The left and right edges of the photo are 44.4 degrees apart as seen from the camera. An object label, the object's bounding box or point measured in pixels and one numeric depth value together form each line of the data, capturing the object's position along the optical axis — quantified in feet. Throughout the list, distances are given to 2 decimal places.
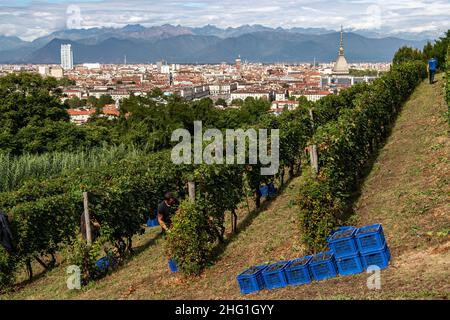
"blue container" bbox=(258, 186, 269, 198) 52.60
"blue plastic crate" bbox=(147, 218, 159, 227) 53.90
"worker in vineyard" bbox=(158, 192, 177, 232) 39.29
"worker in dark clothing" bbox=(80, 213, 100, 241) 40.37
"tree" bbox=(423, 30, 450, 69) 152.56
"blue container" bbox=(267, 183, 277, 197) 52.71
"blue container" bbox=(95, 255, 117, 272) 38.63
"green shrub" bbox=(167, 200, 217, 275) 32.30
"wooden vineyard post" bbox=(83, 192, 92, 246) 38.91
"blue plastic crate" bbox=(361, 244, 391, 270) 26.32
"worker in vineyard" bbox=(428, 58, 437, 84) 113.49
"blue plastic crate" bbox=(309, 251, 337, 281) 26.89
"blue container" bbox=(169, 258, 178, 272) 33.76
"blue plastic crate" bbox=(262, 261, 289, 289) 27.37
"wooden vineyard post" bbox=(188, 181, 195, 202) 35.96
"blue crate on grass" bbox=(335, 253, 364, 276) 26.43
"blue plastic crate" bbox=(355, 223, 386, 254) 25.99
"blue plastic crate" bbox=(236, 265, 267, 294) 27.43
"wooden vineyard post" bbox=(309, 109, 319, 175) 35.83
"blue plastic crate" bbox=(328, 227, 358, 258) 26.30
